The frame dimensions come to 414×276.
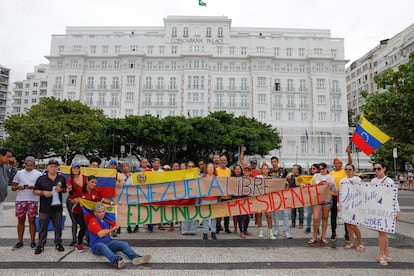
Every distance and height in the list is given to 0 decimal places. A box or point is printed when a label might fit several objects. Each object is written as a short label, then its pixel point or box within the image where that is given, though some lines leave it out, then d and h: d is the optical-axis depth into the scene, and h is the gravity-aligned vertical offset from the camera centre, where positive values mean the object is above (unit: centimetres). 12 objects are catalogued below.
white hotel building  5609 +1760
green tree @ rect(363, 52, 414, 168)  962 +221
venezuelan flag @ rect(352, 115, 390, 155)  821 +92
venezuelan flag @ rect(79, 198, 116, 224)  589 -87
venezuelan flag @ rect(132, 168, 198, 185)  712 -22
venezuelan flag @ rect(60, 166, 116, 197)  695 -31
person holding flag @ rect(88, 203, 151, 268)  513 -137
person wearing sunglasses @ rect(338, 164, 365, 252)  630 -124
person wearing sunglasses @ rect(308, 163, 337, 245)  671 -95
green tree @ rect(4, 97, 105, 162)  3228 +398
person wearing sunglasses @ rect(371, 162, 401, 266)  537 -87
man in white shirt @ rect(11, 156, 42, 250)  598 -69
